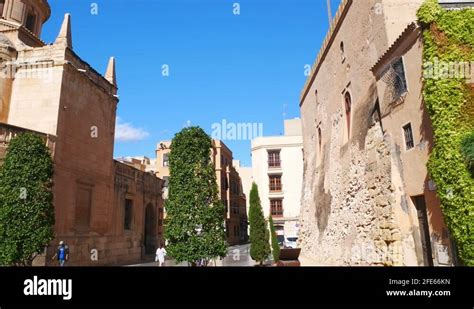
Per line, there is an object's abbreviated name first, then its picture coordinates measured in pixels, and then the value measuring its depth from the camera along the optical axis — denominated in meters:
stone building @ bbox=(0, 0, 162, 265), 16.80
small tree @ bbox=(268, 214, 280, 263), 24.06
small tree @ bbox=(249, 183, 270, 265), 21.39
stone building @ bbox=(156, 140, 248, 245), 46.12
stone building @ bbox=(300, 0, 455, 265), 9.64
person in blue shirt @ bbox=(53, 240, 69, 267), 14.20
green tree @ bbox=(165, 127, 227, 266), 11.46
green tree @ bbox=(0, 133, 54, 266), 11.34
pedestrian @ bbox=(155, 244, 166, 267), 18.67
